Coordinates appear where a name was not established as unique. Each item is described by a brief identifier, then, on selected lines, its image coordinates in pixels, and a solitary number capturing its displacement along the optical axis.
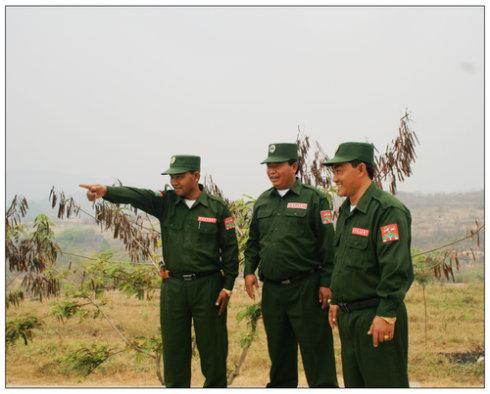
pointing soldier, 4.11
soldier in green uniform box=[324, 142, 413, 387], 2.99
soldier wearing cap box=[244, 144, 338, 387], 3.98
